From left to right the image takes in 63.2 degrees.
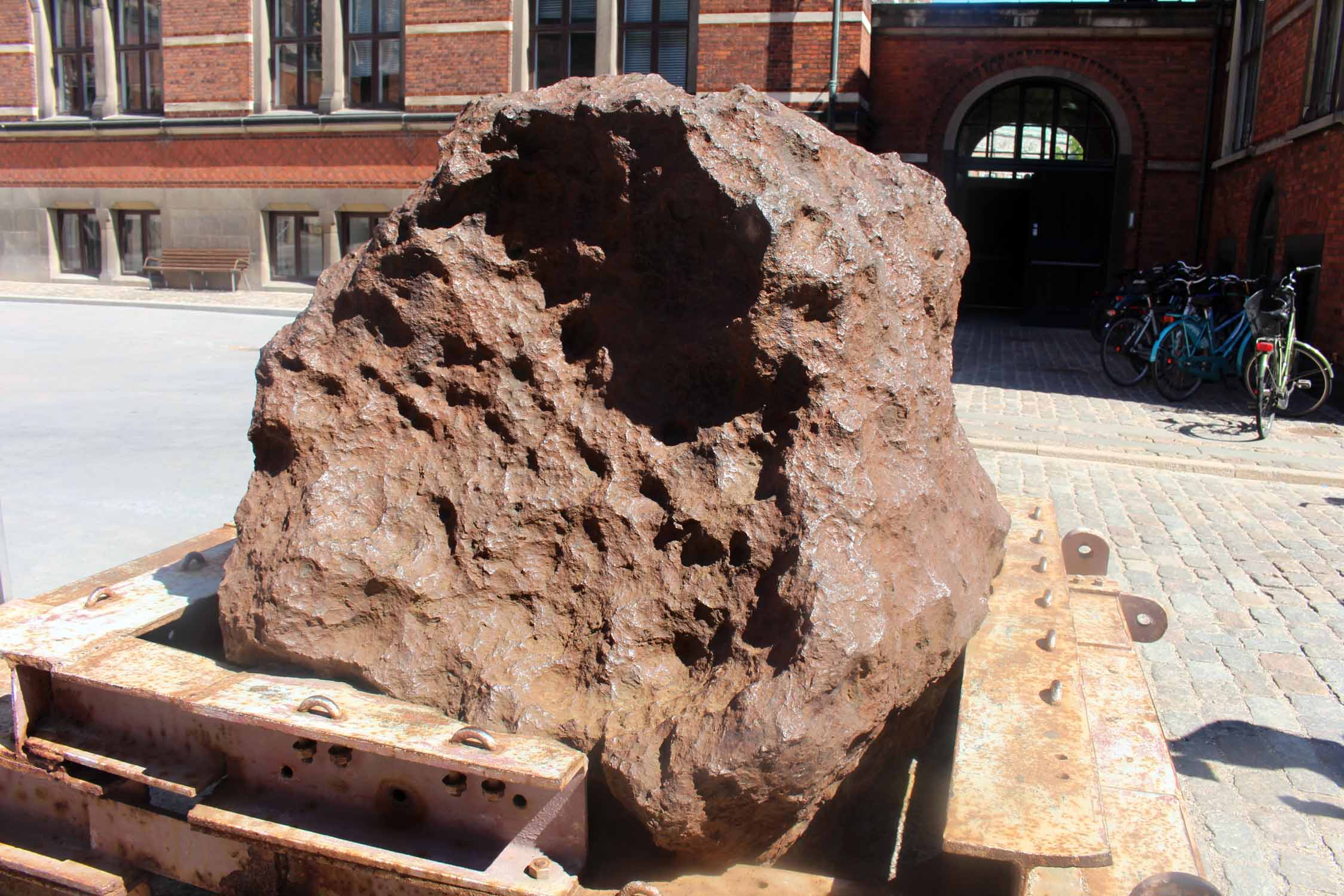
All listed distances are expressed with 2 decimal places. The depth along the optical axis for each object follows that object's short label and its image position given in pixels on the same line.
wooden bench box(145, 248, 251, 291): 20.84
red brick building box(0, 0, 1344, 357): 17.20
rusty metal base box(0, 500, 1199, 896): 1.80
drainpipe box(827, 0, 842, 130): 16.61
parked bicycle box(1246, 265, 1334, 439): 9.55
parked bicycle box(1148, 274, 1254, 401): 11.16
